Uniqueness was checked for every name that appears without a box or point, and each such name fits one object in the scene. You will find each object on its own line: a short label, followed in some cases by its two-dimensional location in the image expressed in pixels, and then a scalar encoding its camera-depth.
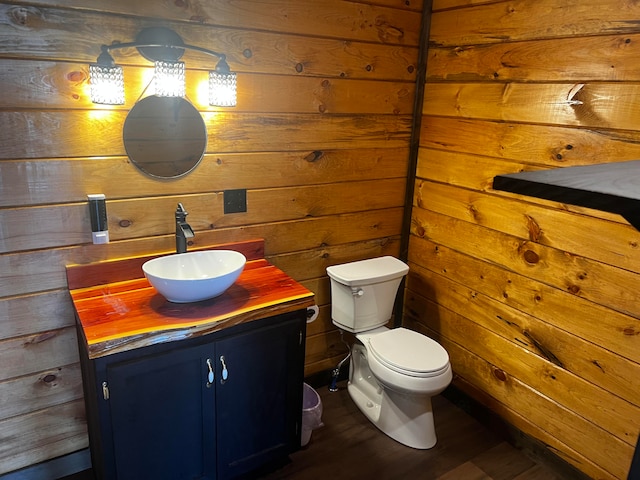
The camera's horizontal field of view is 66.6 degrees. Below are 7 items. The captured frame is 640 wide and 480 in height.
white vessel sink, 1.74
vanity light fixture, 1.75
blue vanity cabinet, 1.66
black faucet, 1.92
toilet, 2.21
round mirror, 1.91
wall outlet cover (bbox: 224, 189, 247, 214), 2.20
